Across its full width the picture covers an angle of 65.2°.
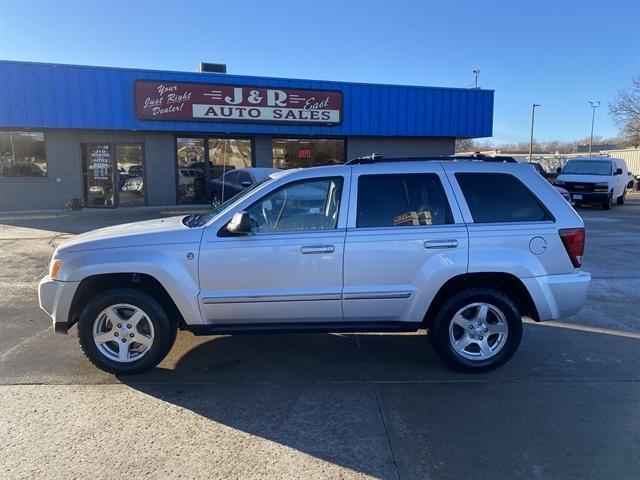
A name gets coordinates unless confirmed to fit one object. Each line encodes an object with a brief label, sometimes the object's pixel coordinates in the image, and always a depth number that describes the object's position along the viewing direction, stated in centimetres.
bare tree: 4212
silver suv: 424
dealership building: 1704
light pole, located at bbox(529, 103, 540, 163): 6228
